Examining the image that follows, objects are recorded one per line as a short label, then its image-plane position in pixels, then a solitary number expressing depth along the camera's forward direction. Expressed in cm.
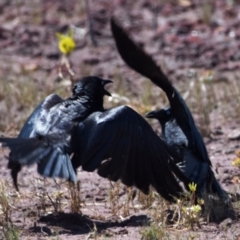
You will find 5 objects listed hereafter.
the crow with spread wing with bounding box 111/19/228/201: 1429
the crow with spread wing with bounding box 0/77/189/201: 1324
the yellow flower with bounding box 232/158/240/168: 1435
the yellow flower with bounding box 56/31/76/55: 1867
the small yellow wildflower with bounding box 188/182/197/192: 1314
